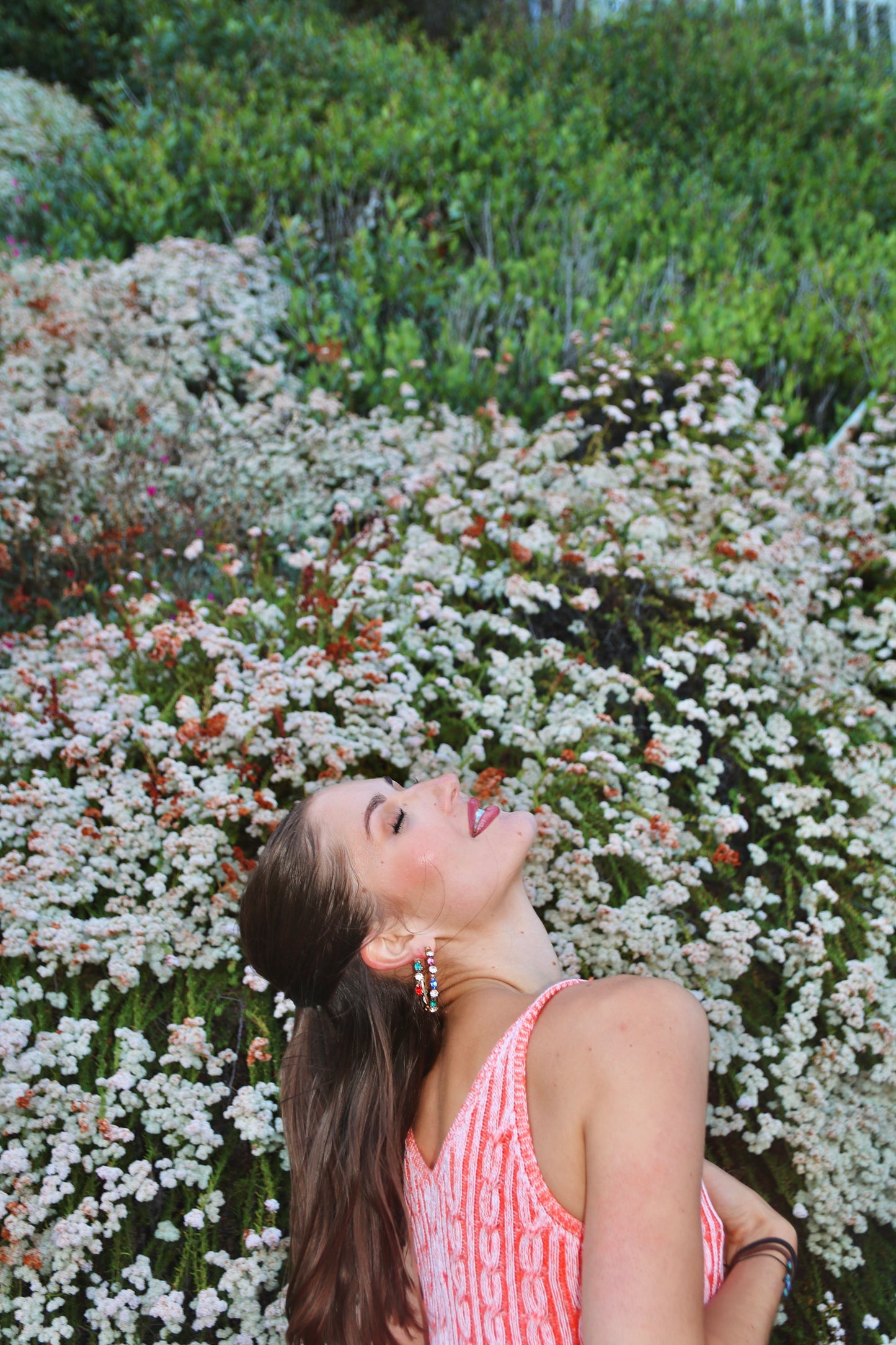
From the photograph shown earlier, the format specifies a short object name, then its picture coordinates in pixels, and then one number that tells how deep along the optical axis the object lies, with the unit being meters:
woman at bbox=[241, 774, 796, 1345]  1.71
